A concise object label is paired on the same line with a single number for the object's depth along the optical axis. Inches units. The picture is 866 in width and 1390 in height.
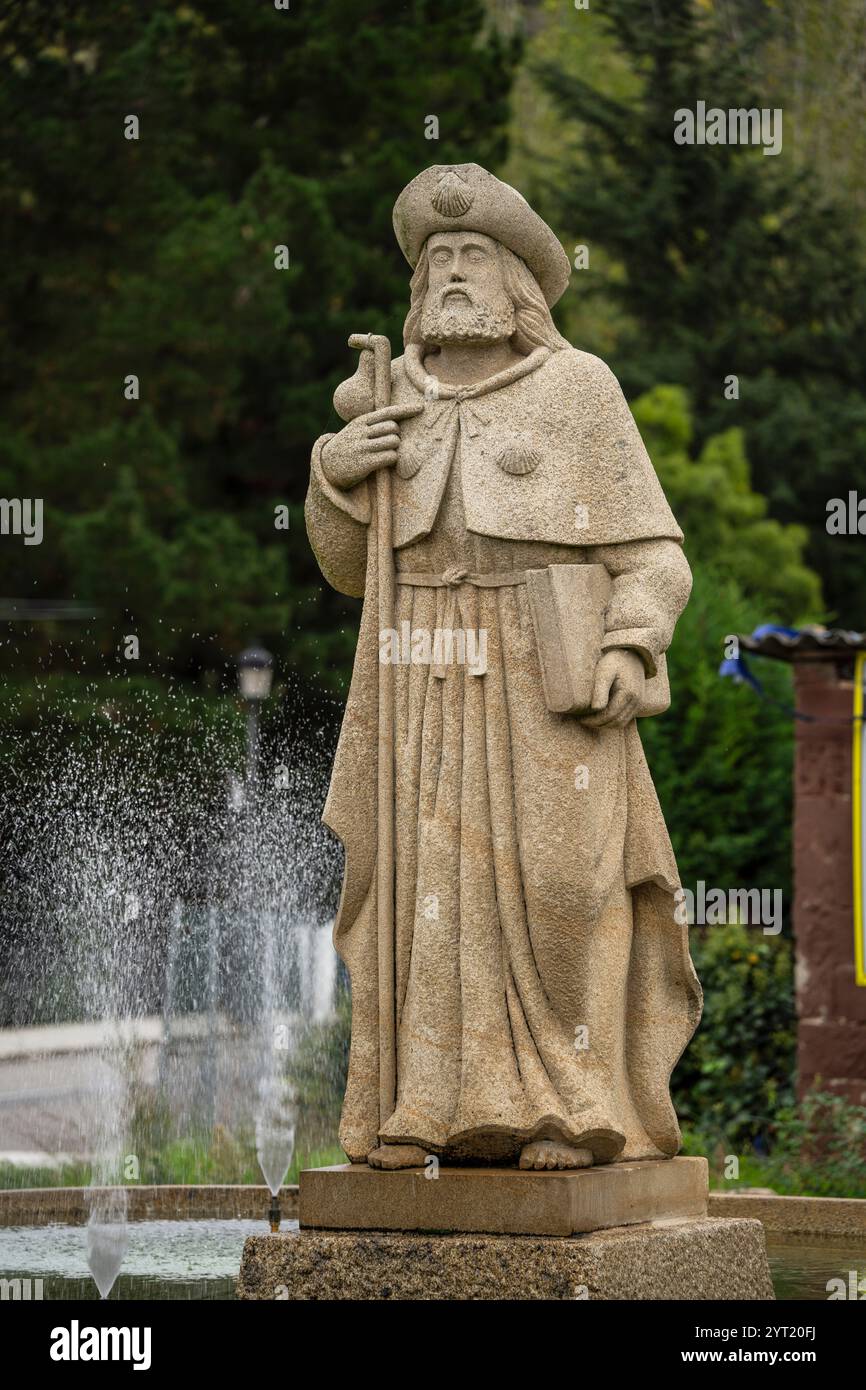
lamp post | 719.1
